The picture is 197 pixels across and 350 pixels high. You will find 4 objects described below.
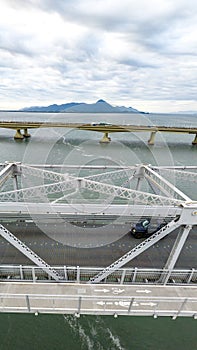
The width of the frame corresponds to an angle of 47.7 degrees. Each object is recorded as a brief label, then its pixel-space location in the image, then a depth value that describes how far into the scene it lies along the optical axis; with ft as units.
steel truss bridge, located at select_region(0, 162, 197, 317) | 45.39
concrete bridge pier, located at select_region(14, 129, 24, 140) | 310.65
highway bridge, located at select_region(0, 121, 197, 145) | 283.59
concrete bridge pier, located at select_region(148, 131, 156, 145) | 302.86
